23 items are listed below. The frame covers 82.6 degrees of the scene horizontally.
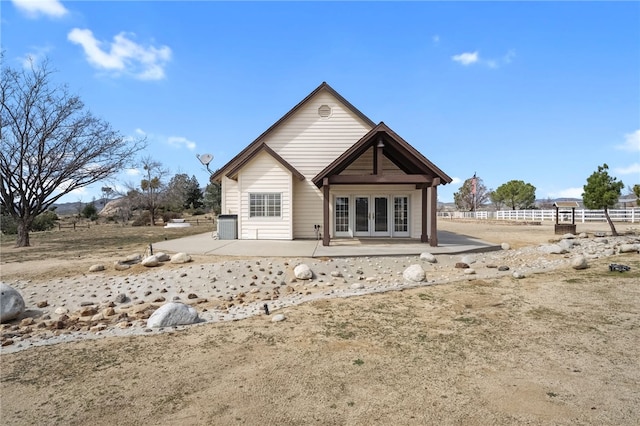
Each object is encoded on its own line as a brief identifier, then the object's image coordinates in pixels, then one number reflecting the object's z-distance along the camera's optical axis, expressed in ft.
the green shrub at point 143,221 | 132.12
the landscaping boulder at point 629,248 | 40.04
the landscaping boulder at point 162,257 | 36.30
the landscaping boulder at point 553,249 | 42.04
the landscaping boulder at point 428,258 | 38.16
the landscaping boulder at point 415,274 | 30.27
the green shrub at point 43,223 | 104.80
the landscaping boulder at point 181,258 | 36.11
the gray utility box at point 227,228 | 53.36
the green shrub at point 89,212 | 166.42
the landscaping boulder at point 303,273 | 31.91
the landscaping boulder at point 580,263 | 32.78
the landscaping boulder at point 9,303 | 22.72
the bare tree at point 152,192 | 132.38
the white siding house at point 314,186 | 52.85
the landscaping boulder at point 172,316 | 20.83
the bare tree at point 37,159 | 60.80
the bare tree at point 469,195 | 281.95
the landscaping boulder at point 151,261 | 35.45
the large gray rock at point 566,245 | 43.76
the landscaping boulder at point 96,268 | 34.71
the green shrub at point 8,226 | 97.91
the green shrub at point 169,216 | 142.54
